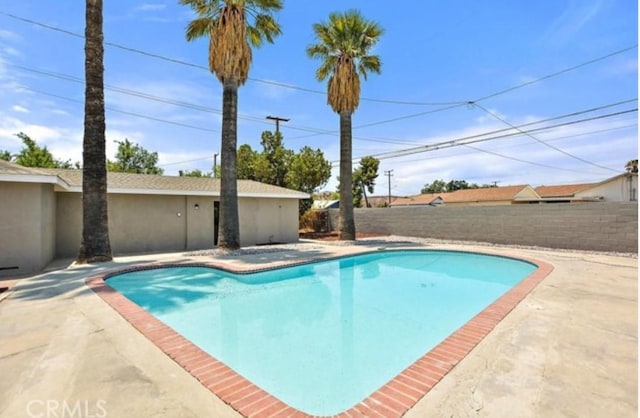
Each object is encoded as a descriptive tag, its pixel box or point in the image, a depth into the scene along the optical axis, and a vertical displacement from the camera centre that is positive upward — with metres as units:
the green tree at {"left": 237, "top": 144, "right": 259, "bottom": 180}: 27.69 +4.42
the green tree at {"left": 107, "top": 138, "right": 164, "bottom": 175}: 35.31 +6.31
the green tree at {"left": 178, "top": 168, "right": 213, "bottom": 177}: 42.97 +5.60
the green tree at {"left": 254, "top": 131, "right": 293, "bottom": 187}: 26.64 +4.50
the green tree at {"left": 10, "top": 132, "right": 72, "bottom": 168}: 25.89 +4.97
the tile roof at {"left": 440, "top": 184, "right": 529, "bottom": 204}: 35.22 +2.10
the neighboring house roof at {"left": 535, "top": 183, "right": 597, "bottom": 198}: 34.86 +2.61
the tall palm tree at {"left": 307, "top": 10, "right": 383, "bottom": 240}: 17.08 +8.26
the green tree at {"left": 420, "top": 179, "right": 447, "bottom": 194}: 72.19 +5.90
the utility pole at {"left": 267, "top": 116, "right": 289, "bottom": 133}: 29.77 +8.88
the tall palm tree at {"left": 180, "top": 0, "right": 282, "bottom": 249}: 13.05 +6.62
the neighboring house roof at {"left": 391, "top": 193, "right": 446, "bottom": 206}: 44.36 +1.87
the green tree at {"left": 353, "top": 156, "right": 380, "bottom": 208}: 39.78 +4.73
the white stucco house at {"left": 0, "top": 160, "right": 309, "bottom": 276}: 9.51 -0.01
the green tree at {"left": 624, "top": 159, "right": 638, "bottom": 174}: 29.33 +4.27
